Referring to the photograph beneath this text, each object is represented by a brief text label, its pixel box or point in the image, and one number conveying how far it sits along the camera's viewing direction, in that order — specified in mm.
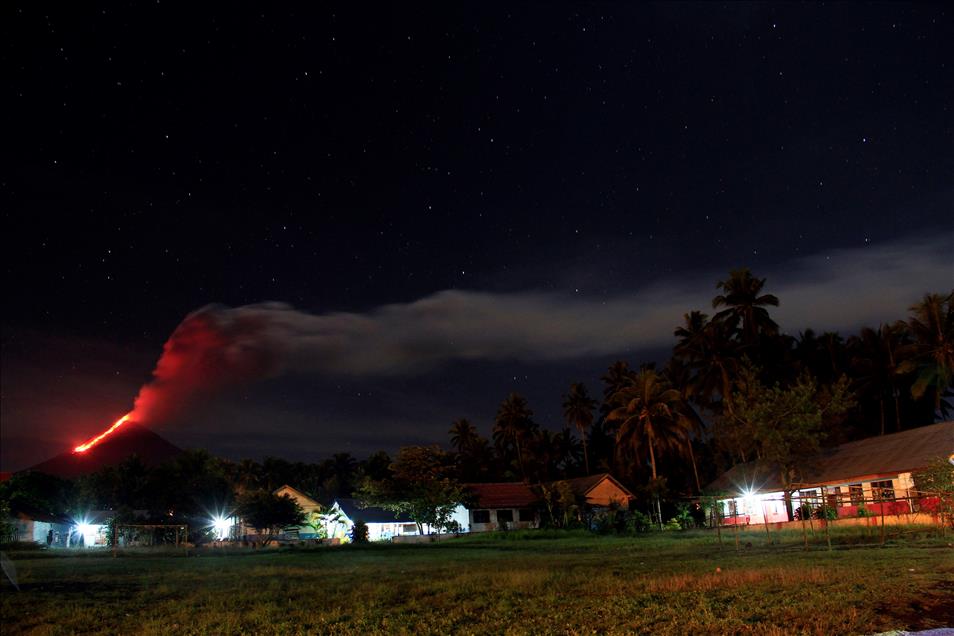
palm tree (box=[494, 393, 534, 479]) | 94938
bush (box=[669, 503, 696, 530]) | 54781
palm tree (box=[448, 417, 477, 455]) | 102375
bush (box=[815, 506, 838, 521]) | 37906
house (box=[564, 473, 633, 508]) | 68375
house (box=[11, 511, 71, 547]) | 67938
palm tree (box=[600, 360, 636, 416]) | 81125
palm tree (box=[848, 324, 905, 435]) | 58969
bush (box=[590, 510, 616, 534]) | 52500
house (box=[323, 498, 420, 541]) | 73938
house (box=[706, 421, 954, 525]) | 38031
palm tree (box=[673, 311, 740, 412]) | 63219
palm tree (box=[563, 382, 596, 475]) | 93562
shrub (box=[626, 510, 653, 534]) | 50969
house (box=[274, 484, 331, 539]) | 74819
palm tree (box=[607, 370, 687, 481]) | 64625
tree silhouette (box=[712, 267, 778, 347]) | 63688
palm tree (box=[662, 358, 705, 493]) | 65875
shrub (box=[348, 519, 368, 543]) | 65438
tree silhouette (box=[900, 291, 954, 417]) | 49750
